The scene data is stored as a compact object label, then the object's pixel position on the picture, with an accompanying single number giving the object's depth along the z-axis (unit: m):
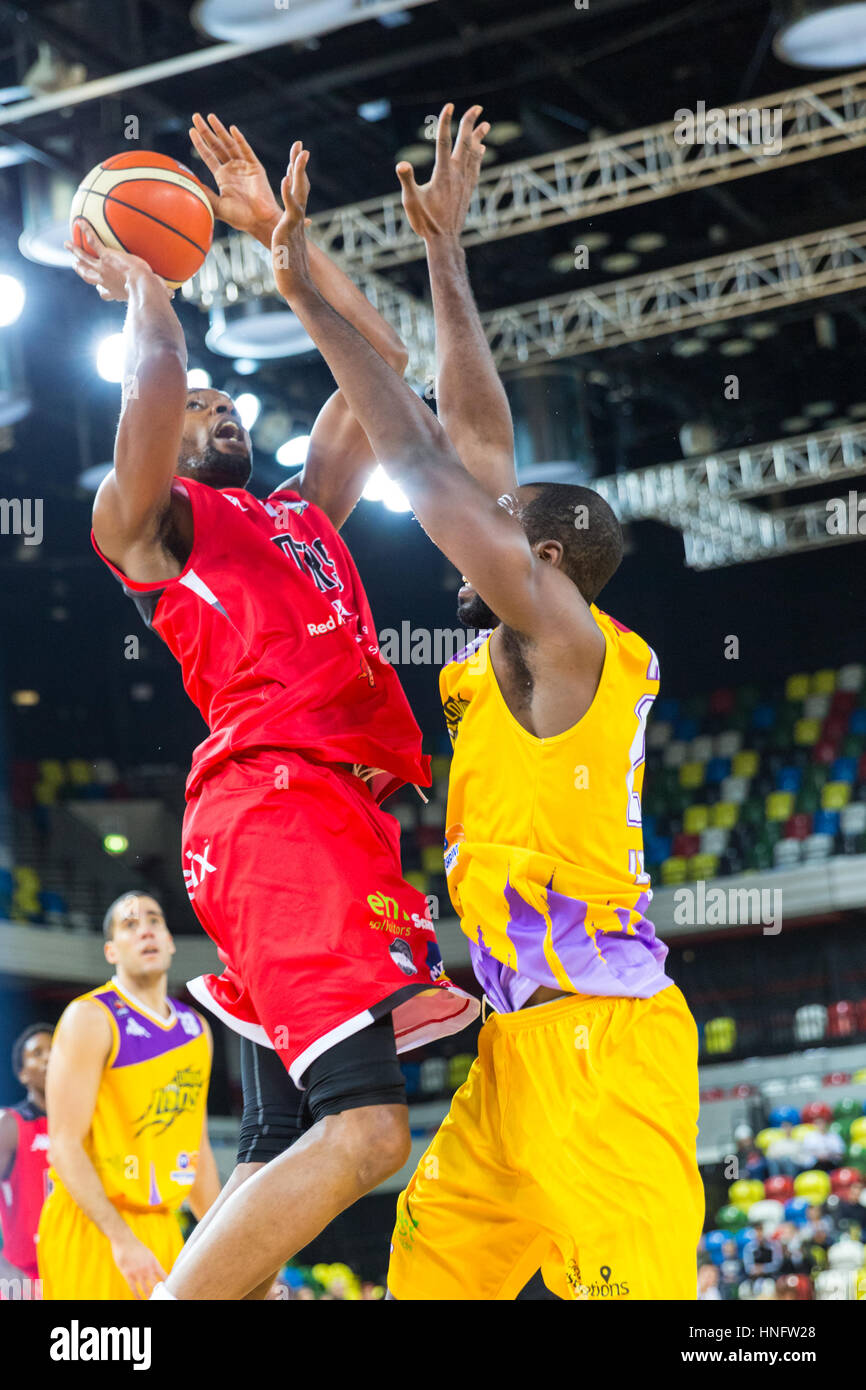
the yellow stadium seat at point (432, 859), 15.05
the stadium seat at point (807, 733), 15.81
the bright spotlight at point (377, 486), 11.10
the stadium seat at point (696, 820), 15.68
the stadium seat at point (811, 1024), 13.84
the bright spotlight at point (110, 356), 10.22
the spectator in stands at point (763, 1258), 10.86
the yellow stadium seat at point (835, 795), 15.47
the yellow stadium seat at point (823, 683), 15.59
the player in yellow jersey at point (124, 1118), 4.89
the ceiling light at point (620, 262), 10.76
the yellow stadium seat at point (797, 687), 15.75
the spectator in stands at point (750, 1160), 12.64
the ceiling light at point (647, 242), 10.66
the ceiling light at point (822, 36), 7.08
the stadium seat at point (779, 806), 15.56
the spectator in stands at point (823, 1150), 12.78
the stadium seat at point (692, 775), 16.22
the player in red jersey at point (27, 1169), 6.98
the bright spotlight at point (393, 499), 11.47
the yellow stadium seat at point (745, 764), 16.06
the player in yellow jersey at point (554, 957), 2.87
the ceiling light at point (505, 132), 9.38
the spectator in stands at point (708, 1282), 9.94
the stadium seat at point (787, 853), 14.89
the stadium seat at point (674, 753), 16.11
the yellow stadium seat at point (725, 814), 15.73
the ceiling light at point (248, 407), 11.20
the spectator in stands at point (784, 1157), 12.97
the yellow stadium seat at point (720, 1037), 13.96
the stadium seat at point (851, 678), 15.56
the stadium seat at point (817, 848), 14.74
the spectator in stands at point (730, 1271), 10.56
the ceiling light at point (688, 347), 12.20
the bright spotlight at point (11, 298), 9.09
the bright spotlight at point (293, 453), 11.40
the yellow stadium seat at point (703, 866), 14.73
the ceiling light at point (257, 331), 9.27
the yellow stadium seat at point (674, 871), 14.70
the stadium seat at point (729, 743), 16.14
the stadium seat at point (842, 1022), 13.85
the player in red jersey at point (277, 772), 2.81
